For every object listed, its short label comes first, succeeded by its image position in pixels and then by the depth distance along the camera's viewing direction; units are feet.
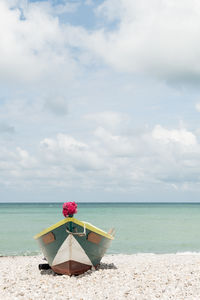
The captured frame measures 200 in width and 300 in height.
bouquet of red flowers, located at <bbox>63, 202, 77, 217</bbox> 39.06
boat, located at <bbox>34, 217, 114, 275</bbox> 39.01
